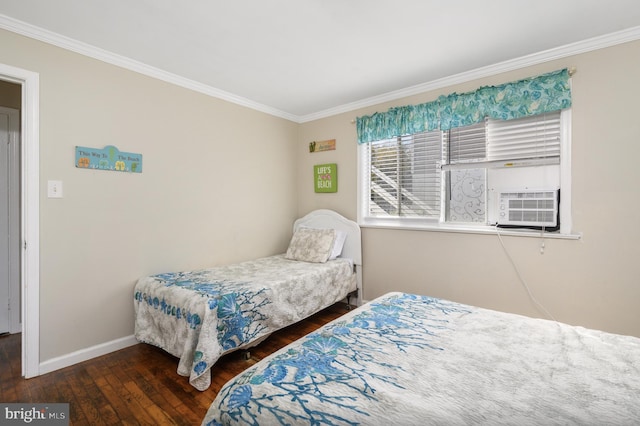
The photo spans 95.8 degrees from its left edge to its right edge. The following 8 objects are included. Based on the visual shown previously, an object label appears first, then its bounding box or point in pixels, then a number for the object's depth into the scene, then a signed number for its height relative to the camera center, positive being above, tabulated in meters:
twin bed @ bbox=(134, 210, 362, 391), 1.97 -0.74
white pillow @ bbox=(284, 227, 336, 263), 3.28 -0.43
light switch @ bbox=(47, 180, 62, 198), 2.13 +0.14
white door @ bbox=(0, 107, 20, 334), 2.73 -0.15
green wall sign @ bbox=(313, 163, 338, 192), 3.68 +0.41
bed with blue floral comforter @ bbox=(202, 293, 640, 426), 0.91 -0.64
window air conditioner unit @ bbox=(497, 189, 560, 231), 2.33 +0.01
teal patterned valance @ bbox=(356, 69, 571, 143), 2.29 +0.94
